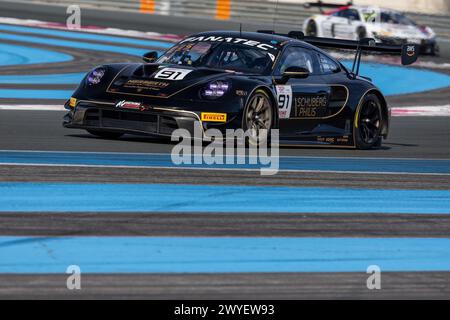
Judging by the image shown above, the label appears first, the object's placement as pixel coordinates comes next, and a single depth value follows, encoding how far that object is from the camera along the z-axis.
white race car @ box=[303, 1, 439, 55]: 27.91
